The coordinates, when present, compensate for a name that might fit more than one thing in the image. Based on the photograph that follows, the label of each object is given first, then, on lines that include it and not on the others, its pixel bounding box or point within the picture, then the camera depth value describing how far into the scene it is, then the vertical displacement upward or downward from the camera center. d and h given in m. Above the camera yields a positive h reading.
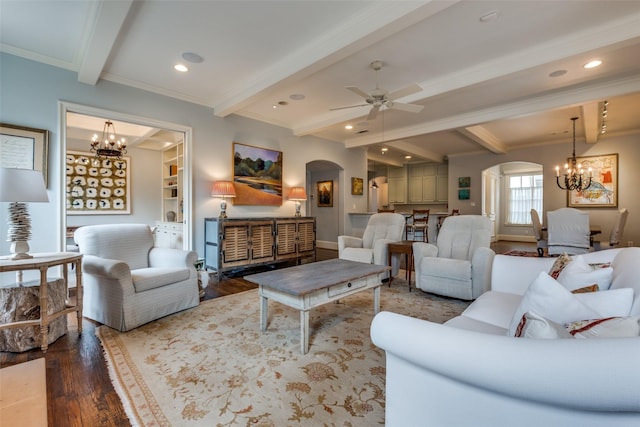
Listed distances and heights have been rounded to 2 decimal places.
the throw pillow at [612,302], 1.04 -0.34
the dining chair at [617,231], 4.69 -0.32
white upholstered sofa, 0.64 -0.42
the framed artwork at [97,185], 5.68 +0.57
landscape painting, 5.09 +0.69
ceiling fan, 3.18 +1.35
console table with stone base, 2.15 -0.75
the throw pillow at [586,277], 1.41 -0.33
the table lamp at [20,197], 2.13 +0.12
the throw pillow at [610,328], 0.81 -0.34
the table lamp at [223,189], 4.57 +0.37
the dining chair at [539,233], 5.66 -0.42
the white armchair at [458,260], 3.20 -0.57
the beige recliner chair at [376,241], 4.05 -0.45
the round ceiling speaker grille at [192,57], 3.25 +1.79
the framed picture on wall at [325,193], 7.97 +0.53
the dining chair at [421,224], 6.34 -0.28
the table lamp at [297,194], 5.73 +0.36
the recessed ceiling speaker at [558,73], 3.55 +1.74
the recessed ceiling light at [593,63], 3.31 +1.73
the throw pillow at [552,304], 1.04 -0.35
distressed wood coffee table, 2.17 -0.58
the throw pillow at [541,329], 0.85 -0.35
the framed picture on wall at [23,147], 3.07 +0.72
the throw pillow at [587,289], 1.31 -0.36
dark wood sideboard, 4.34 -0.49
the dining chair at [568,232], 4.58 -0.33
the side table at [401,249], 3.83 -0.51
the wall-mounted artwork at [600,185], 6.53 +0.62
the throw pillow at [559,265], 1.68 -0.32
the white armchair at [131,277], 2.53 -0.61
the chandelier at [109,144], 4.81 +1.20
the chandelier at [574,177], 6.35 +0.80
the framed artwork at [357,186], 7.67 +0.70
